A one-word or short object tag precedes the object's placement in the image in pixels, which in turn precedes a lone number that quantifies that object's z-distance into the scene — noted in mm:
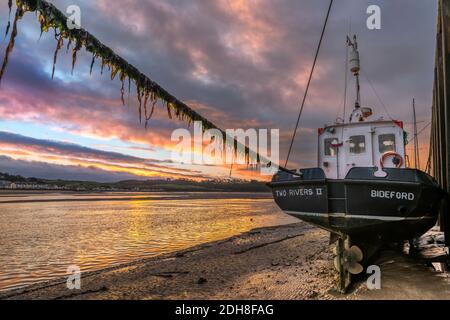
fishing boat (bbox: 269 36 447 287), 7738
